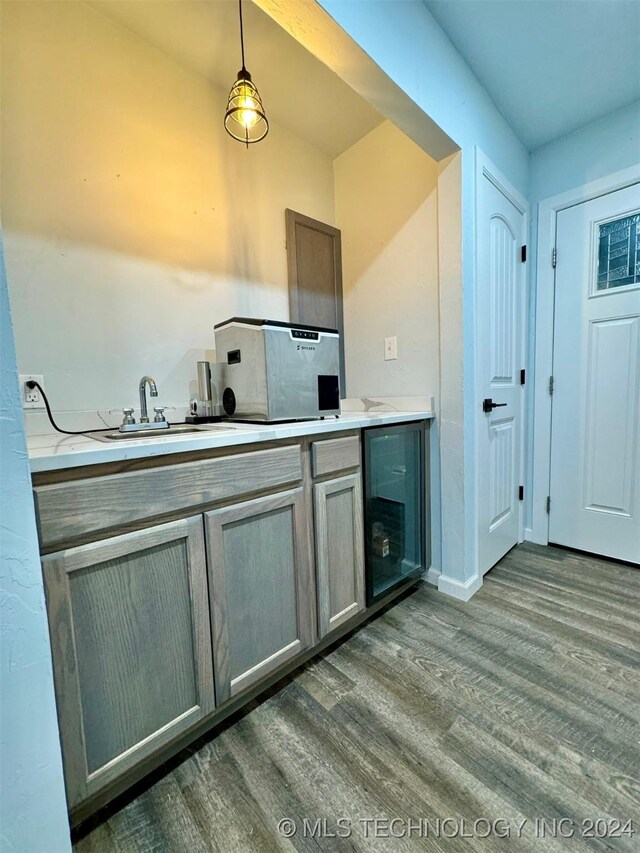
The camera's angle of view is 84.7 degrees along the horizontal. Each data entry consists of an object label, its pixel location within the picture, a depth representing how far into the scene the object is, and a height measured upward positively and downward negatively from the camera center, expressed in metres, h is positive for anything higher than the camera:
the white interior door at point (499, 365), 1.70 +0.11
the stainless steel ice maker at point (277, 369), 1.21 +0.09
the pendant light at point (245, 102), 1.24 +1.07
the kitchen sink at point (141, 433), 1.07 -0.11
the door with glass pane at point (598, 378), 1.83 +0.03
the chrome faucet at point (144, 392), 1.26 +0.02
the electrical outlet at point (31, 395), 1.17 +0.02
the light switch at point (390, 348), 1.86 +0.22
